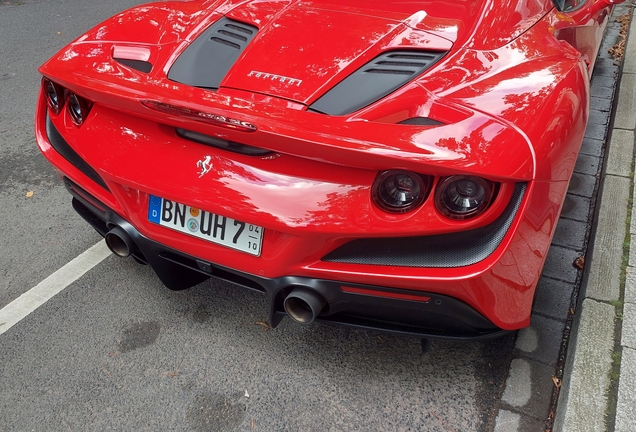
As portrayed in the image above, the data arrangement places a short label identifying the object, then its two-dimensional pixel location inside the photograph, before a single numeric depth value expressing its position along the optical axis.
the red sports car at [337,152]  1.63
